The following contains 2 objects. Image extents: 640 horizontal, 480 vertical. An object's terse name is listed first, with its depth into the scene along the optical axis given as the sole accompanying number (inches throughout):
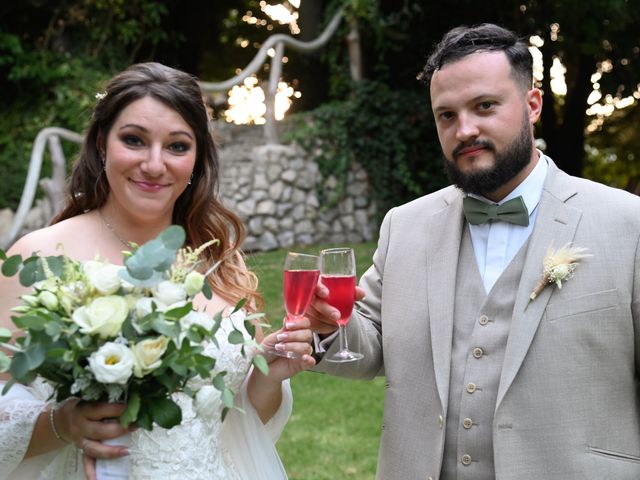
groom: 95.8
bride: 94.9
